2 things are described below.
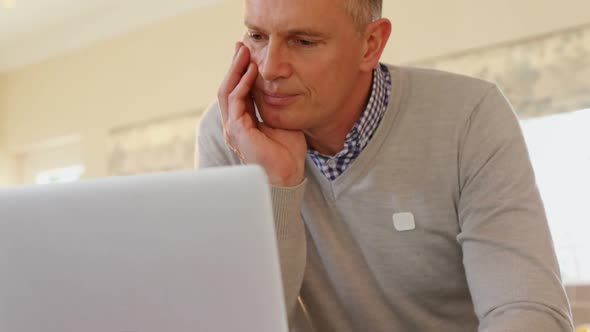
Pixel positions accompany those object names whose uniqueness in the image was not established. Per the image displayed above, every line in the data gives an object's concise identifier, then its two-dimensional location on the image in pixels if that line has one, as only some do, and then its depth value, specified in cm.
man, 182
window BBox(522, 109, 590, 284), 421
